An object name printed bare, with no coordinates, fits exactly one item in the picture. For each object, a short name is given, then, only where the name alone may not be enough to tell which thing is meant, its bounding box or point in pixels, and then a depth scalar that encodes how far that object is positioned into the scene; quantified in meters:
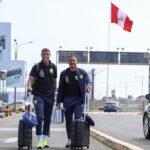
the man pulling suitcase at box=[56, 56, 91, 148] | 13.10
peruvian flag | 50.62
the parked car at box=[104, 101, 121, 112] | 74.62
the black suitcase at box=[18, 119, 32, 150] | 12.53
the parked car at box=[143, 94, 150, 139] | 17.55
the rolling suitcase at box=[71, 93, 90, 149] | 12.55
